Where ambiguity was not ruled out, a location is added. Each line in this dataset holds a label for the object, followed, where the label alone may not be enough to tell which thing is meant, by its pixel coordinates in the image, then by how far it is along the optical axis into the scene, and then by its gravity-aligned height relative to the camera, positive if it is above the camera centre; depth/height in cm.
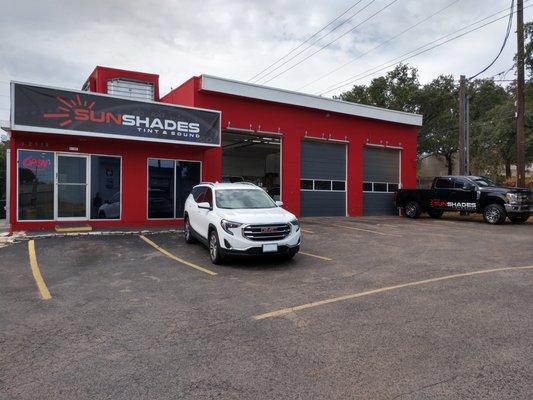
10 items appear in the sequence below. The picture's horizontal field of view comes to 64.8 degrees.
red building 1326 +211
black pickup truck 1722 +12
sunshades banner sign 1215 +274
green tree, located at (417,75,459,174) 4103 +887
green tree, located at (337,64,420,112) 4084 +1109
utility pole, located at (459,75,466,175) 2267 +432
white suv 870 -47
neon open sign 1348 +130
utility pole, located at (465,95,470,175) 2302 +324
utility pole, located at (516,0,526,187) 1900 +505
